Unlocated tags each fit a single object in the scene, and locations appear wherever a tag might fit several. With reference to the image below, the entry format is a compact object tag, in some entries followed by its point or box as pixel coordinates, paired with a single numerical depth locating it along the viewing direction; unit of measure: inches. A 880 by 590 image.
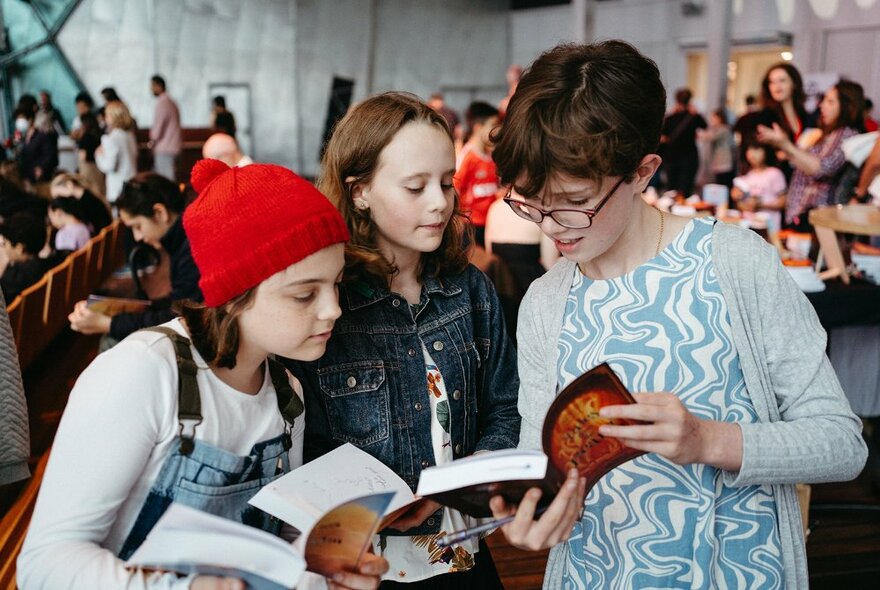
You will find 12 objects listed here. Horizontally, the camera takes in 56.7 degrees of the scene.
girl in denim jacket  61.5
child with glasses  49.8
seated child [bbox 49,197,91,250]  250.2
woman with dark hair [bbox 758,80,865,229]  211.0
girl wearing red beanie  44.2
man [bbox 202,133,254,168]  209.9
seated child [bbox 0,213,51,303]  191.3
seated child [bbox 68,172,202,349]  127.9
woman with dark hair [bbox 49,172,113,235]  287.7
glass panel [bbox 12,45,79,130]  612.5
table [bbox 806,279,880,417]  147.4
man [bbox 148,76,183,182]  431.5
